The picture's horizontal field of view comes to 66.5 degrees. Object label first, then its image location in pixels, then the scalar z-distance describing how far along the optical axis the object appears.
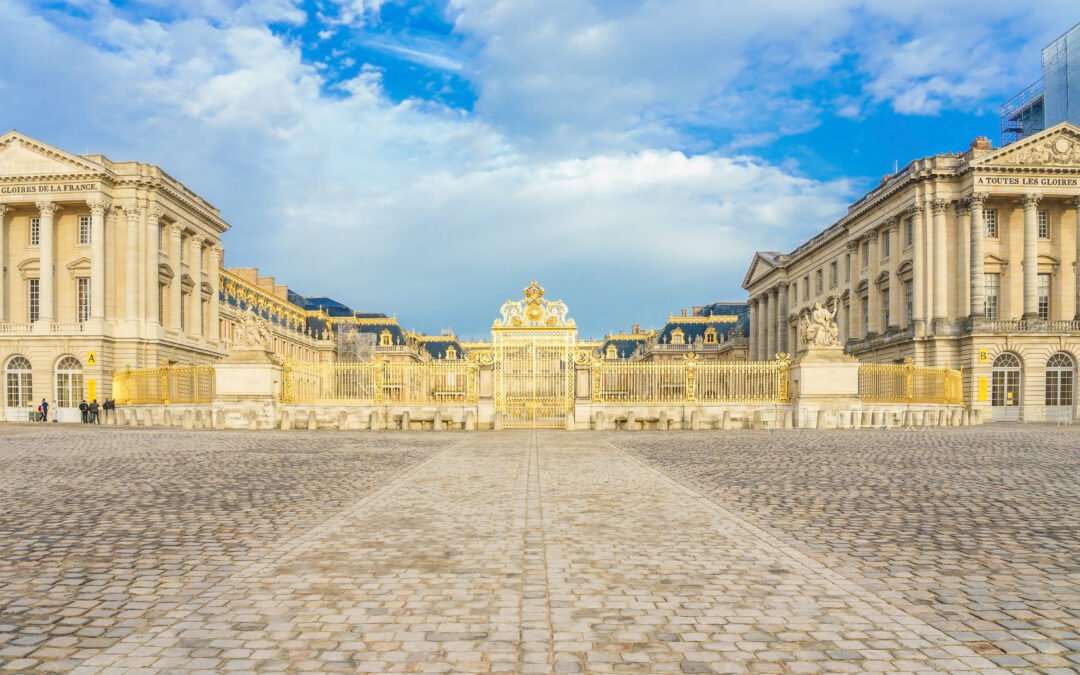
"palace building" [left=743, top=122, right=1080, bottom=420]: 45.00
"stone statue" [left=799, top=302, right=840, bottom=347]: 28.03
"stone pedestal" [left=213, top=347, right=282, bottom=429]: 28.44
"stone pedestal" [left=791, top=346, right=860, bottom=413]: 27.83
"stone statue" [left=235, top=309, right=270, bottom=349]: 28.92
